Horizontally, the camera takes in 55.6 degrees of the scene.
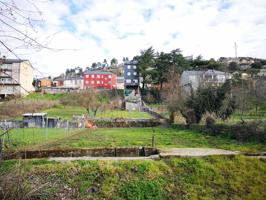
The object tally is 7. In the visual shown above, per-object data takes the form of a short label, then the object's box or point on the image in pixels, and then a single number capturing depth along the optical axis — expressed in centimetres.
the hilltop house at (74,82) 8462
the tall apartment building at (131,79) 6341
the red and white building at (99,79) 7488
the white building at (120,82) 8794
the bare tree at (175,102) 2598
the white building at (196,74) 4806
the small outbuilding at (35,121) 2656
